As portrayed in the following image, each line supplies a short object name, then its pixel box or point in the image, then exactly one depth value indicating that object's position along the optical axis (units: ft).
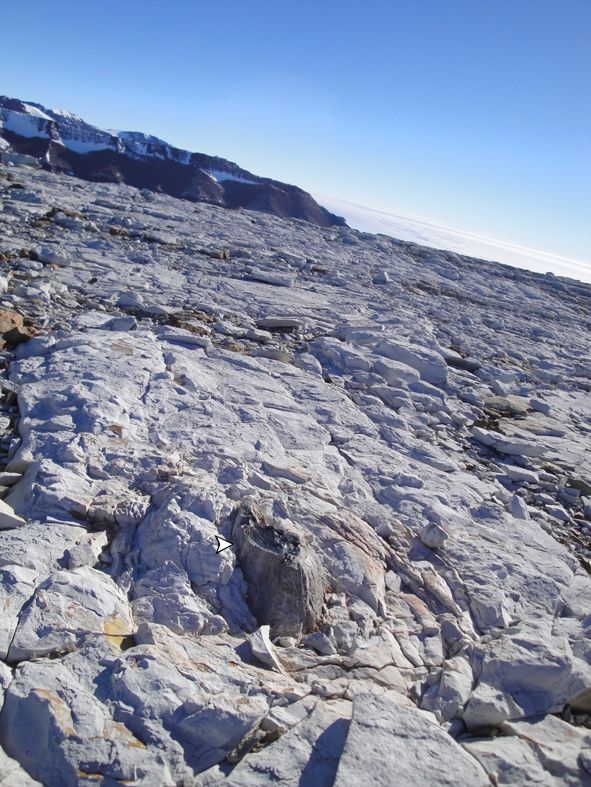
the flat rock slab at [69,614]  6.31
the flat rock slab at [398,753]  5.44
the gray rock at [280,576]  7.99
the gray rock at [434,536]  10.36
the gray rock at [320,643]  7.68
